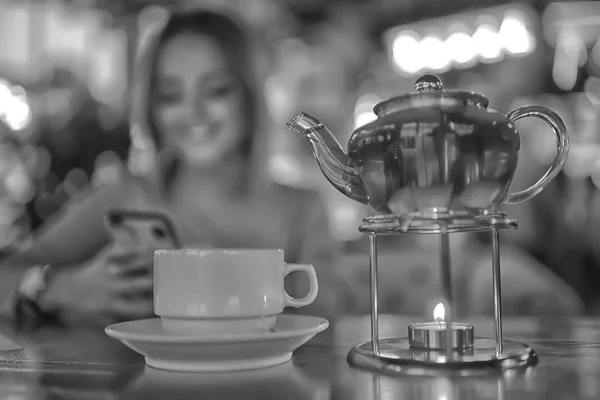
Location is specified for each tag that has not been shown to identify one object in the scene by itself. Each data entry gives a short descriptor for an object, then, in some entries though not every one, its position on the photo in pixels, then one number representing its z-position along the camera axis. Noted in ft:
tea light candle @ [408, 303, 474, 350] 1.40
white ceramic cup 1.29
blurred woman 6.22
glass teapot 1.32
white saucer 1.21
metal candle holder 1.25
